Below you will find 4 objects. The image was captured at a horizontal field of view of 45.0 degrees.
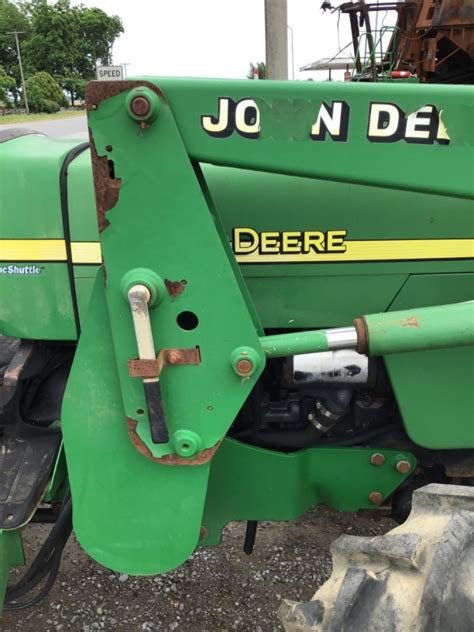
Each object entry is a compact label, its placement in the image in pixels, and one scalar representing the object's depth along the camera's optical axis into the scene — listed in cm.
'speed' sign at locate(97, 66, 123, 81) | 710
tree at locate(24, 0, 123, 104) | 5794
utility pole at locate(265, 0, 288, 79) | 504
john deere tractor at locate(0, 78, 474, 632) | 125
